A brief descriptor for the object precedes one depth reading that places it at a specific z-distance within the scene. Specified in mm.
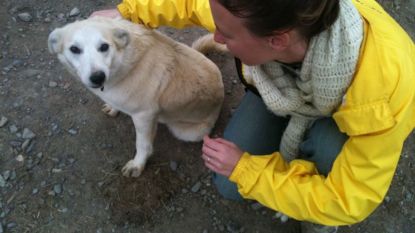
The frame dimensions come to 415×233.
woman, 1355
